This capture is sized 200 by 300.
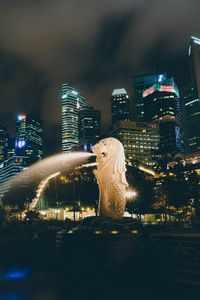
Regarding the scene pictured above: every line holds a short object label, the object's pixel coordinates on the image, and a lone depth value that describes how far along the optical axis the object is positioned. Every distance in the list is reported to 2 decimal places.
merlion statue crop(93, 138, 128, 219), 16.44
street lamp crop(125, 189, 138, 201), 48.91
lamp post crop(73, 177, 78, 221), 60.10
